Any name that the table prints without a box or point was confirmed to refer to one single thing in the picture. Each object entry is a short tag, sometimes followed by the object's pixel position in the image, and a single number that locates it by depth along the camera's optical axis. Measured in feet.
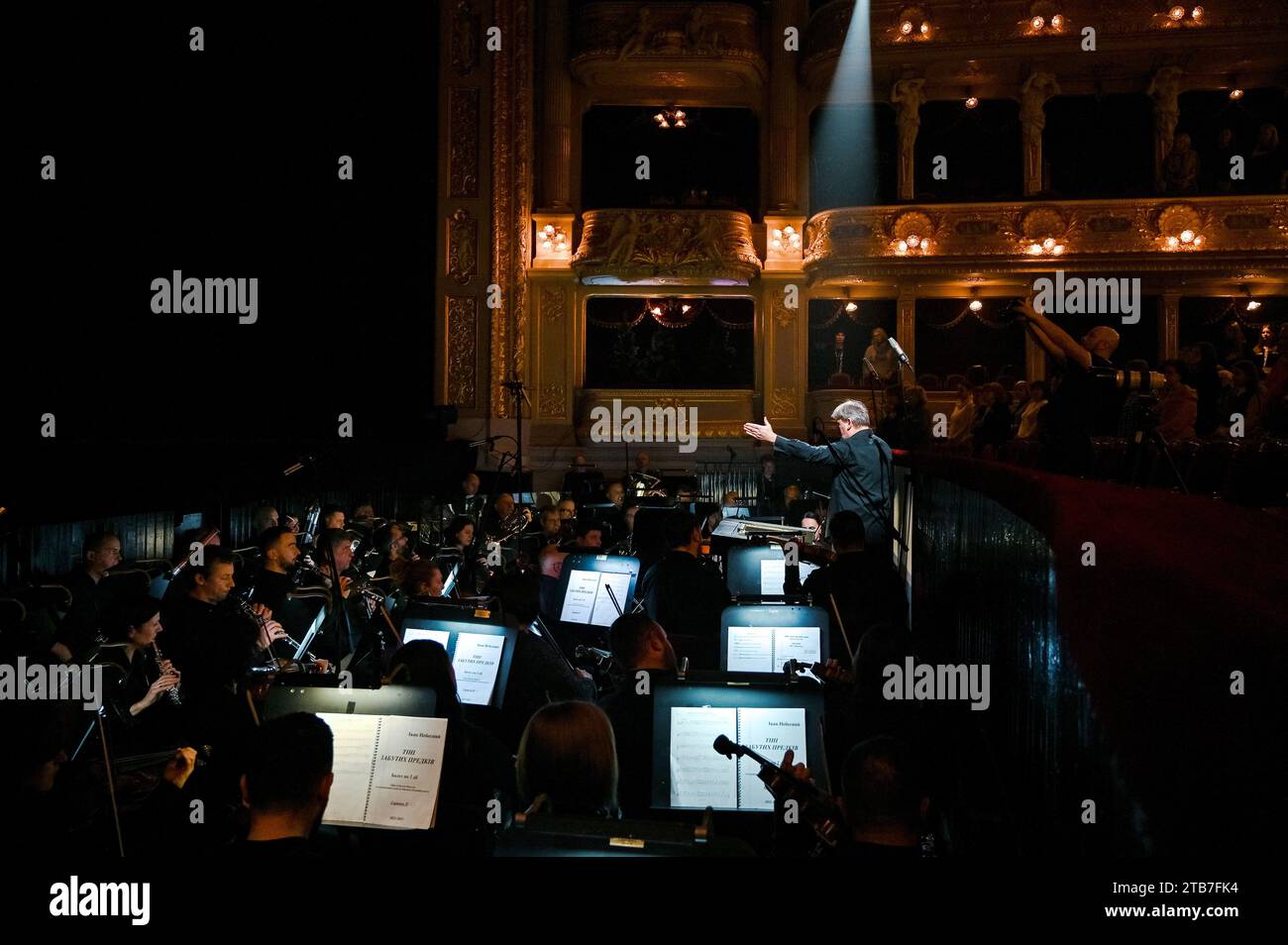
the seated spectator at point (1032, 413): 31.99
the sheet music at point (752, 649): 15.97
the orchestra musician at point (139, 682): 15.72
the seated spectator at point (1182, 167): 58.85
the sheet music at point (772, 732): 11.75
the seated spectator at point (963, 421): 45.96
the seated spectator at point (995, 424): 35.96
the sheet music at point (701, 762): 11.48
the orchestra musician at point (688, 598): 19.47
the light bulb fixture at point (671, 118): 65.77
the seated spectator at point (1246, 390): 21.56
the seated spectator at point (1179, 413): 22.20
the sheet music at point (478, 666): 15.52
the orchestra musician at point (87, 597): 18.63
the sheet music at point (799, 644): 15.99
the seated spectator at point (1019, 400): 35.97
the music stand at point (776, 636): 15.97
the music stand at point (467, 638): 15.40
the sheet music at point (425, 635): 16.00
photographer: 17.94
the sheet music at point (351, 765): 10.93
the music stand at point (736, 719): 11.62
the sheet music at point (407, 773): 10.86
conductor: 23.38
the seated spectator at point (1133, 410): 17.46
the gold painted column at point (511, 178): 62.64
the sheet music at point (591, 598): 20.52
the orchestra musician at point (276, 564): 21.26
